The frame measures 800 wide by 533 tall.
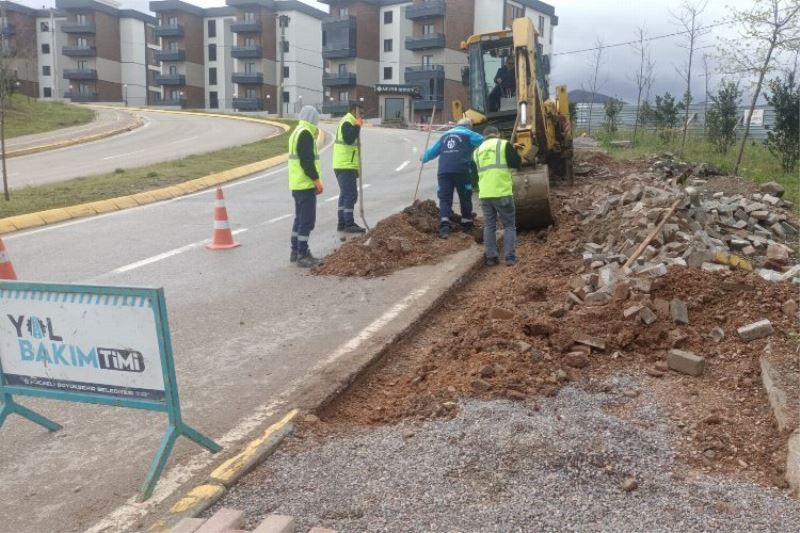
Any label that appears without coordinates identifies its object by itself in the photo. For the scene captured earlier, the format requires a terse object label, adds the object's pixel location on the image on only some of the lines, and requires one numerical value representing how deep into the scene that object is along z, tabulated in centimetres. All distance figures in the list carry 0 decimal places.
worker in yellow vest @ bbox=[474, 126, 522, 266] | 830
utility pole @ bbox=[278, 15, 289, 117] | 5388
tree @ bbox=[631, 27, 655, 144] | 2836
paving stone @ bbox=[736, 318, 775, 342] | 493
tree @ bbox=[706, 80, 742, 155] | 2083
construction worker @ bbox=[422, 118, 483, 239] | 959
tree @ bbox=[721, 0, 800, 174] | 1556
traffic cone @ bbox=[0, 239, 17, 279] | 688
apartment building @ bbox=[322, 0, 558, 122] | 6328
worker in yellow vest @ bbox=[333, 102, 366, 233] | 1020
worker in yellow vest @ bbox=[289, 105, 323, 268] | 837
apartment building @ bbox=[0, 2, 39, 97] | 6919
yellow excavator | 968
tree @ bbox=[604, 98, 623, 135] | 3140
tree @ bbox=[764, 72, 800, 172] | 1639
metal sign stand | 338
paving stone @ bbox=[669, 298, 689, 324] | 539
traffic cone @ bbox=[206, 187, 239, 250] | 941
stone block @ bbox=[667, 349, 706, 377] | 466
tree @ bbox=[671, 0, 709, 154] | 2123
